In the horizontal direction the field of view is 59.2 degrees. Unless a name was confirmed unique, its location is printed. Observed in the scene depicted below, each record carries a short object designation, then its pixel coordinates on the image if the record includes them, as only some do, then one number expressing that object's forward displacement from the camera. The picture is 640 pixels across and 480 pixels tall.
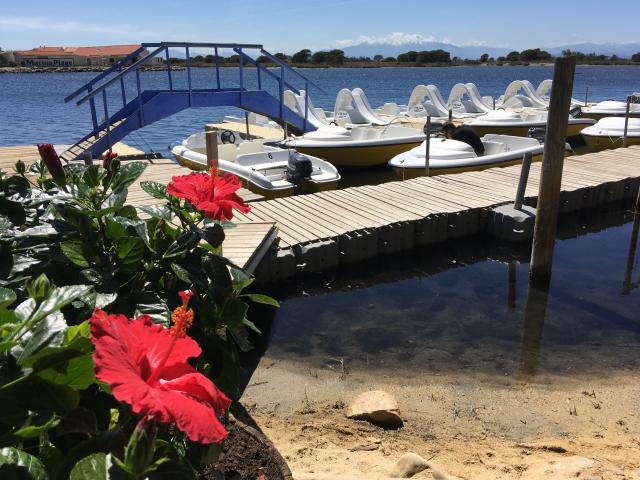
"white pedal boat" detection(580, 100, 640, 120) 23.53
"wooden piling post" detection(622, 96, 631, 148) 16.03
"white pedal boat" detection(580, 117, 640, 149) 16.50
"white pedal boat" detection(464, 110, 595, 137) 18.69
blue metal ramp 12.27
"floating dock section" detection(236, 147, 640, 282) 7.80
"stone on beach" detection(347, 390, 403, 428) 4.50
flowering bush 0.88
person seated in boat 13.28
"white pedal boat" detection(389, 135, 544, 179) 12.09
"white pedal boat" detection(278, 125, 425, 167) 14.71
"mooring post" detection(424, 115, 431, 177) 11.41
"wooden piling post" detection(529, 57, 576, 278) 6.93
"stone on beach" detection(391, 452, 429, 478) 3.37
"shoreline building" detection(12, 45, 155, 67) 132.12
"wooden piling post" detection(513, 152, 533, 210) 8.66
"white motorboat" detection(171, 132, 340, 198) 10.86
